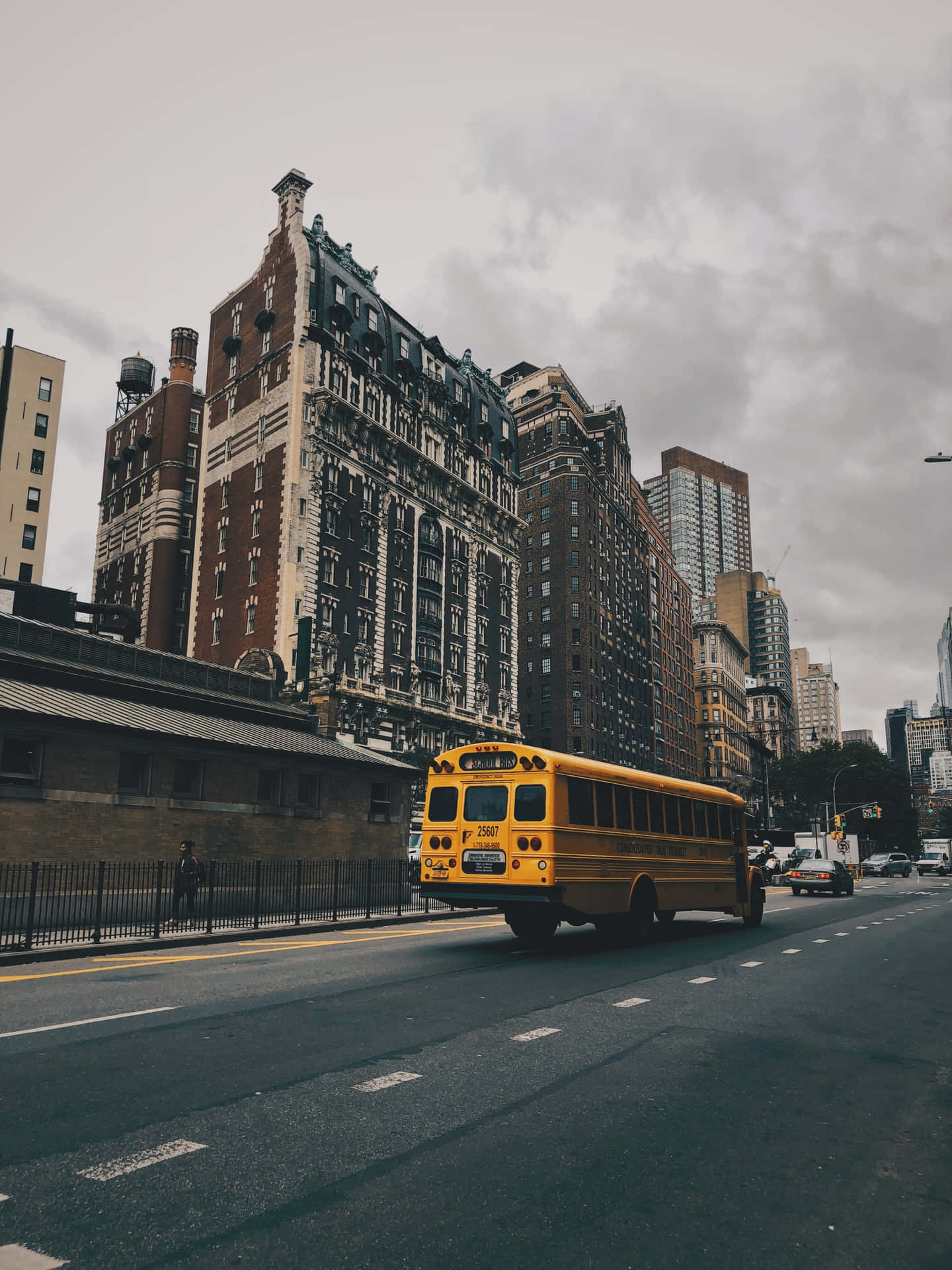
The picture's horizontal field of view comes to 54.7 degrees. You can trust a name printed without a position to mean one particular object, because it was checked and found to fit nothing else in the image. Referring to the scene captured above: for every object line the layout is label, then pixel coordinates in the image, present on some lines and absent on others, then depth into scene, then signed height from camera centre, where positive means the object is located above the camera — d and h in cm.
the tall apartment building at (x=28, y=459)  7488 +2879
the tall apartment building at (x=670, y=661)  11712 +2176
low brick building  2175 +133
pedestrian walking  2075 -134
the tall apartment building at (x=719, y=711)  14062 +1768
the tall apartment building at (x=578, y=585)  9312 +2518
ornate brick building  5691 +2063
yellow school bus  1512 -34
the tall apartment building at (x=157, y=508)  7200 +2494
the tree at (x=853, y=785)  9819 +442
